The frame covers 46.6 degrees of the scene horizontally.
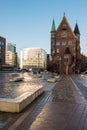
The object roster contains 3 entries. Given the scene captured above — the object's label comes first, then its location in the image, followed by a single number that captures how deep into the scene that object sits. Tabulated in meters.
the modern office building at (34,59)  80.65
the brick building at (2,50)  61.03
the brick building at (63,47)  43.53
